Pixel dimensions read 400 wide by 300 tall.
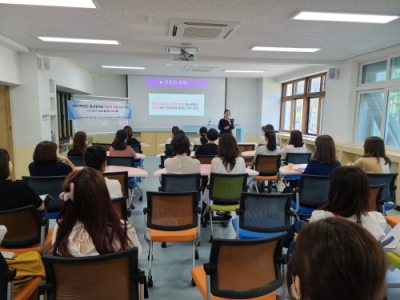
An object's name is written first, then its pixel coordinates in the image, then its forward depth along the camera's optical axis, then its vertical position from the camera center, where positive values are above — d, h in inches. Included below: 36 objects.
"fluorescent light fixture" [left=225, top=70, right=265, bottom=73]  328.2 +55.3
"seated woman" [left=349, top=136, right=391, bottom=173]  130.3 -18.5
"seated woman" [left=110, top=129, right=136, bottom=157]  177.0 -20.4
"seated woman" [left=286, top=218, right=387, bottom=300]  24.5 -13.4
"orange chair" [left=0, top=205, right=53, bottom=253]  77.5 -35.4
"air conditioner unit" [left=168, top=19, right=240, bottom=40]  137.2 +46.3
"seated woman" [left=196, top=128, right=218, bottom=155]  178.2 -19.9
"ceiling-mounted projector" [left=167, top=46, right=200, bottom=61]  191.9 +45.4
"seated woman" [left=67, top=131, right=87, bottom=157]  160.4 -17.7
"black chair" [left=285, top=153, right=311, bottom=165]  185.0 -27.0
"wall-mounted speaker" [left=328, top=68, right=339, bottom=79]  247.3 +41.7
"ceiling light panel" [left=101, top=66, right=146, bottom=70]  306.3 +53.9
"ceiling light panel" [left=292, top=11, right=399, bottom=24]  124.8 +48.0
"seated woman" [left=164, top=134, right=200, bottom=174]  131.8 -22.3
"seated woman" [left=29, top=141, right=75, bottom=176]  115.6 -21.3
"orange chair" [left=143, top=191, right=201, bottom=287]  94.1 -36.0
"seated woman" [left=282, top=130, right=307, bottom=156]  195.5 -19.3
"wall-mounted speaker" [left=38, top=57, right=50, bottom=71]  206.5 +38.1
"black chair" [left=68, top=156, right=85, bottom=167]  159.3 -26.8
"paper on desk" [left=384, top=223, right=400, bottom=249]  63.9 -28.2
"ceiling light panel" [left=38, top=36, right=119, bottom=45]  175.2 +48.9
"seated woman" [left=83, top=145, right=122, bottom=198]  95.7 -16.4
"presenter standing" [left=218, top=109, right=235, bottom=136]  279.7 -7.5
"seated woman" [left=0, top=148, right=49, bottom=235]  80.2 -23.5
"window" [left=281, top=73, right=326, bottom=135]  307.9 +18.1
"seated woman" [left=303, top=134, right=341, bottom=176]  125.4 -18.1
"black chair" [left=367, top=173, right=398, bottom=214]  120.7 -28.1
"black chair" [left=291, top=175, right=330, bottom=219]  117.0 -33.0
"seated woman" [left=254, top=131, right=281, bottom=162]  186.4 -20.6
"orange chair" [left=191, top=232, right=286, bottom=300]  57.3 -33.7
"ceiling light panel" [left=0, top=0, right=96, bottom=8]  114.3 +47.0
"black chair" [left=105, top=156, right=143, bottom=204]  165.3 -27.9
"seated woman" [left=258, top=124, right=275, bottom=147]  225.6 -9.4
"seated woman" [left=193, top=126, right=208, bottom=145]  223.8 -17.8
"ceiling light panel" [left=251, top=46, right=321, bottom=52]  197.9 +50.4
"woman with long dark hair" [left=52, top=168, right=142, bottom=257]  55.0 -21.8
